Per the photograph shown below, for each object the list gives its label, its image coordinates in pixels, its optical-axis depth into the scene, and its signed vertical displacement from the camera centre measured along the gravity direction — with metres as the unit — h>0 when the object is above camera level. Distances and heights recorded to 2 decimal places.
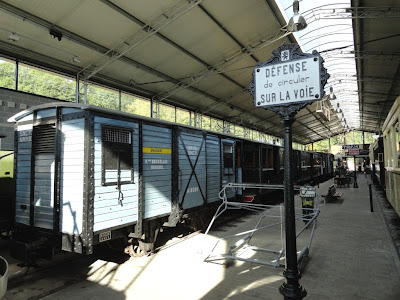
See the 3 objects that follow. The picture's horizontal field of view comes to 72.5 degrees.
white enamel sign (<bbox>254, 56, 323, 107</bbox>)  2.21 +0.71
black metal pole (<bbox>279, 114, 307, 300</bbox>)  2.31 -0.51
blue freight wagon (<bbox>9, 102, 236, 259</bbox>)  4.87 -0.20
